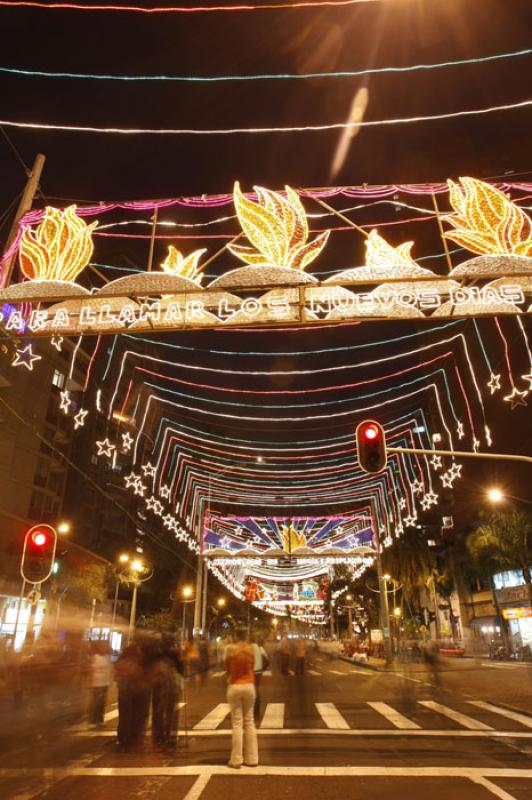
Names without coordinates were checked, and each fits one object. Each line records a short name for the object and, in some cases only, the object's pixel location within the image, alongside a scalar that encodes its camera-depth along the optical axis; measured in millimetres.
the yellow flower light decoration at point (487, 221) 9430
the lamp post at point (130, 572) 29812
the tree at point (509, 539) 35375
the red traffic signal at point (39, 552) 9122
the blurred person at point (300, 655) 24300
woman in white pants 7145
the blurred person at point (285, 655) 25350
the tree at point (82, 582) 33750
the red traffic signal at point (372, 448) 10977
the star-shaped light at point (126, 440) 14681
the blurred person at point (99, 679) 10675
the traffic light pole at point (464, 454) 11008
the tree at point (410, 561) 43812
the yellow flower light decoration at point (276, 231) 9539
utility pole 10047
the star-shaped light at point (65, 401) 13204
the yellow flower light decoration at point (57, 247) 9859
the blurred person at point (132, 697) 8688
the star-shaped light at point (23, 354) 10217
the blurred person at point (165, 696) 8727
